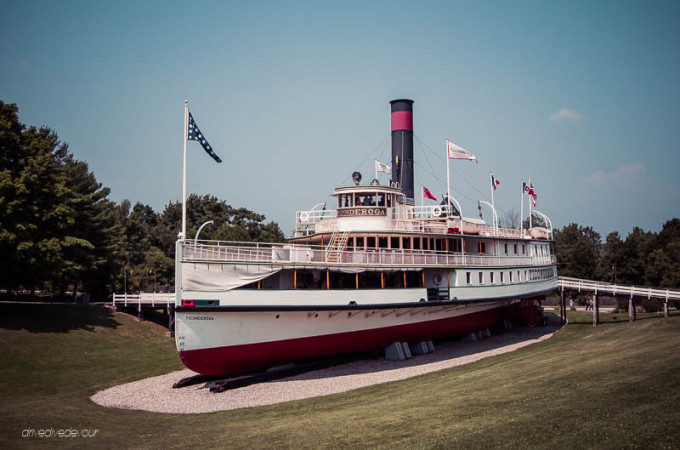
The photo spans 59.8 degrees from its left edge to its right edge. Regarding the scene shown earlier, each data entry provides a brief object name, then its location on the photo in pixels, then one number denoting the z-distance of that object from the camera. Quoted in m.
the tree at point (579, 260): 66.06
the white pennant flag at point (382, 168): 35.81
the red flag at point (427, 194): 35.28
